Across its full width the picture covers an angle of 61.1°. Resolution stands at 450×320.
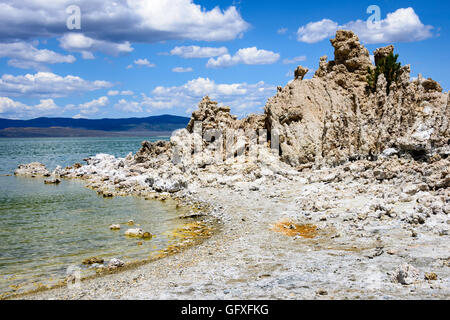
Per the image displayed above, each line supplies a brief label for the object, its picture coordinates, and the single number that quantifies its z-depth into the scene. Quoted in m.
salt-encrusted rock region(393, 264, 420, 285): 8.92
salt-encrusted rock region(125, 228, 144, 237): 18.08
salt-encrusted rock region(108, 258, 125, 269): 13.86
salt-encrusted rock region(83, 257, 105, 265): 14.47
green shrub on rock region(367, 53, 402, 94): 29.67
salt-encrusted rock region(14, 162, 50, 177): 48.42
